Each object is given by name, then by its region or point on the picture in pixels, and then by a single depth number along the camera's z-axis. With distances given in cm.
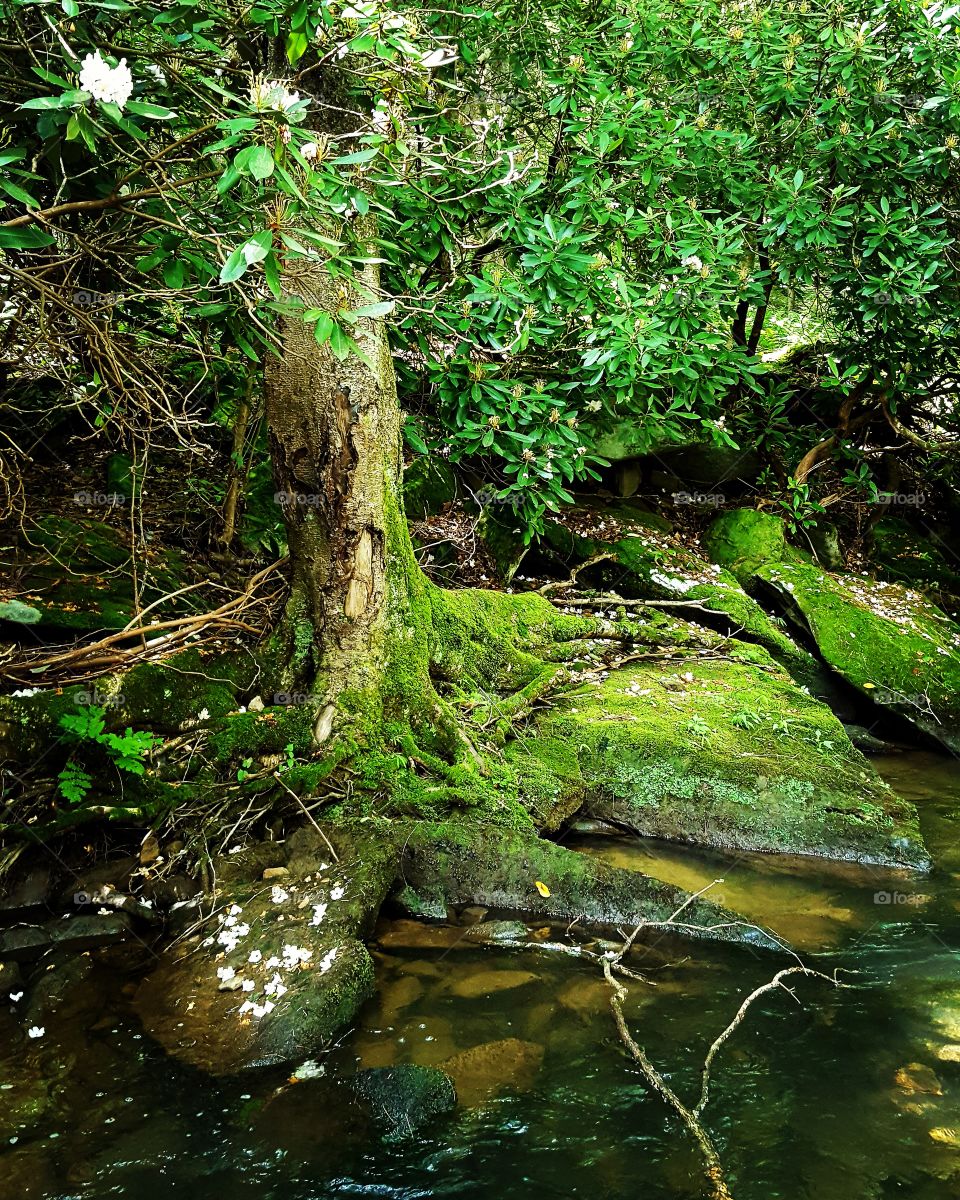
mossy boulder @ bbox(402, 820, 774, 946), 461
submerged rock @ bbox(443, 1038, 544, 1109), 333
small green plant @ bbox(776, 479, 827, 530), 997
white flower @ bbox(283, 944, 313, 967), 387
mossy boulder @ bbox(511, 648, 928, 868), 557
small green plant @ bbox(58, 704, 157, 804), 447
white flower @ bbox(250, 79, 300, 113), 256
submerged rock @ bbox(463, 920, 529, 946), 441
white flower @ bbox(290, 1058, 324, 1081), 337
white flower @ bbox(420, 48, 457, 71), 391
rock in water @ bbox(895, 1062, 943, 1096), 334
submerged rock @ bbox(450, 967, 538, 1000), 396
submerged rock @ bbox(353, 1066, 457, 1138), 312
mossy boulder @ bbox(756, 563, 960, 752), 802
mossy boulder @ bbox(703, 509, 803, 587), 947
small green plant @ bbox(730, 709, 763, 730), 638
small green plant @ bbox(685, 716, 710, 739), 617
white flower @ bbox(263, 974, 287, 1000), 373
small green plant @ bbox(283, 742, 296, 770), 489
